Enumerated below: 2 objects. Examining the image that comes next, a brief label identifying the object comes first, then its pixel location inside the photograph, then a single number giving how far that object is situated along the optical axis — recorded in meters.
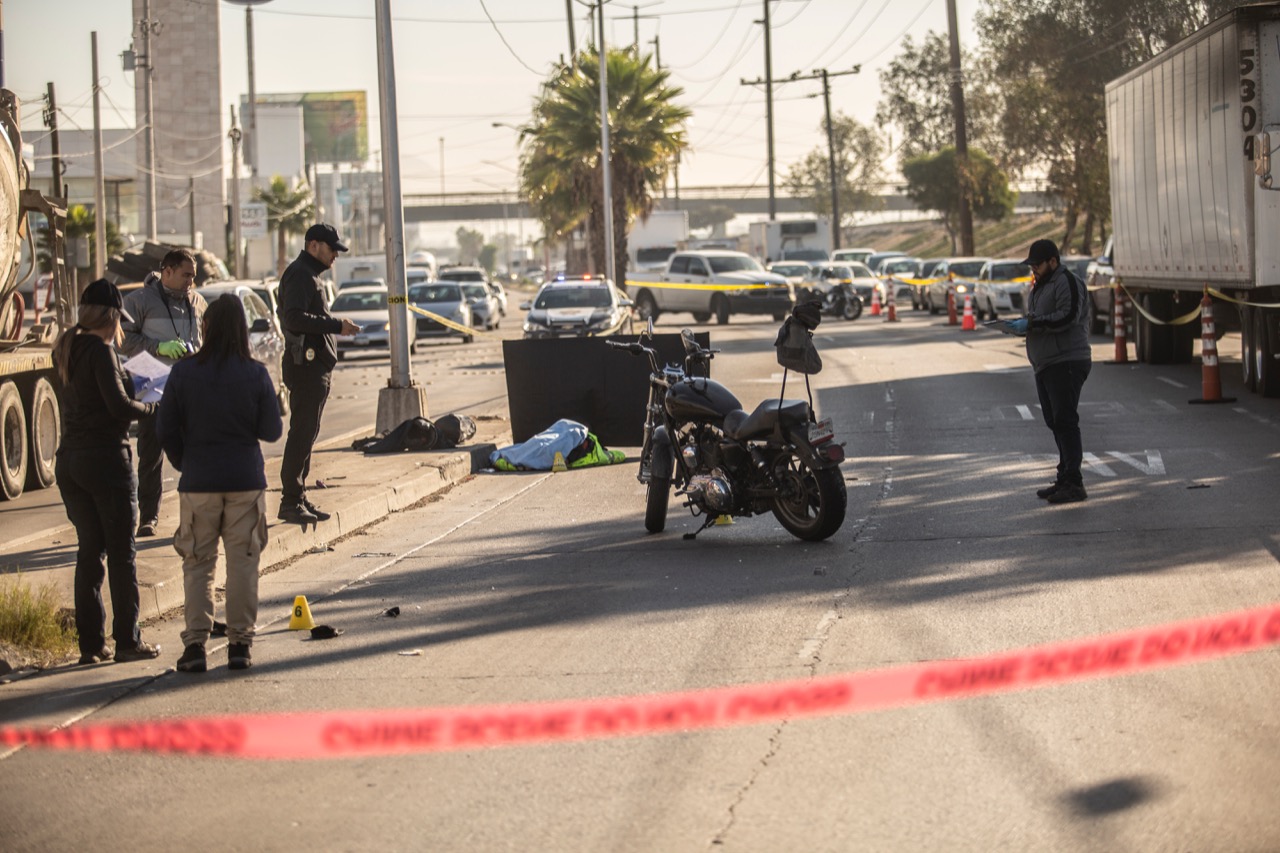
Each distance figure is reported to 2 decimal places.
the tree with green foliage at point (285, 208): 92.88
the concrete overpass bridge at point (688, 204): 152.55
